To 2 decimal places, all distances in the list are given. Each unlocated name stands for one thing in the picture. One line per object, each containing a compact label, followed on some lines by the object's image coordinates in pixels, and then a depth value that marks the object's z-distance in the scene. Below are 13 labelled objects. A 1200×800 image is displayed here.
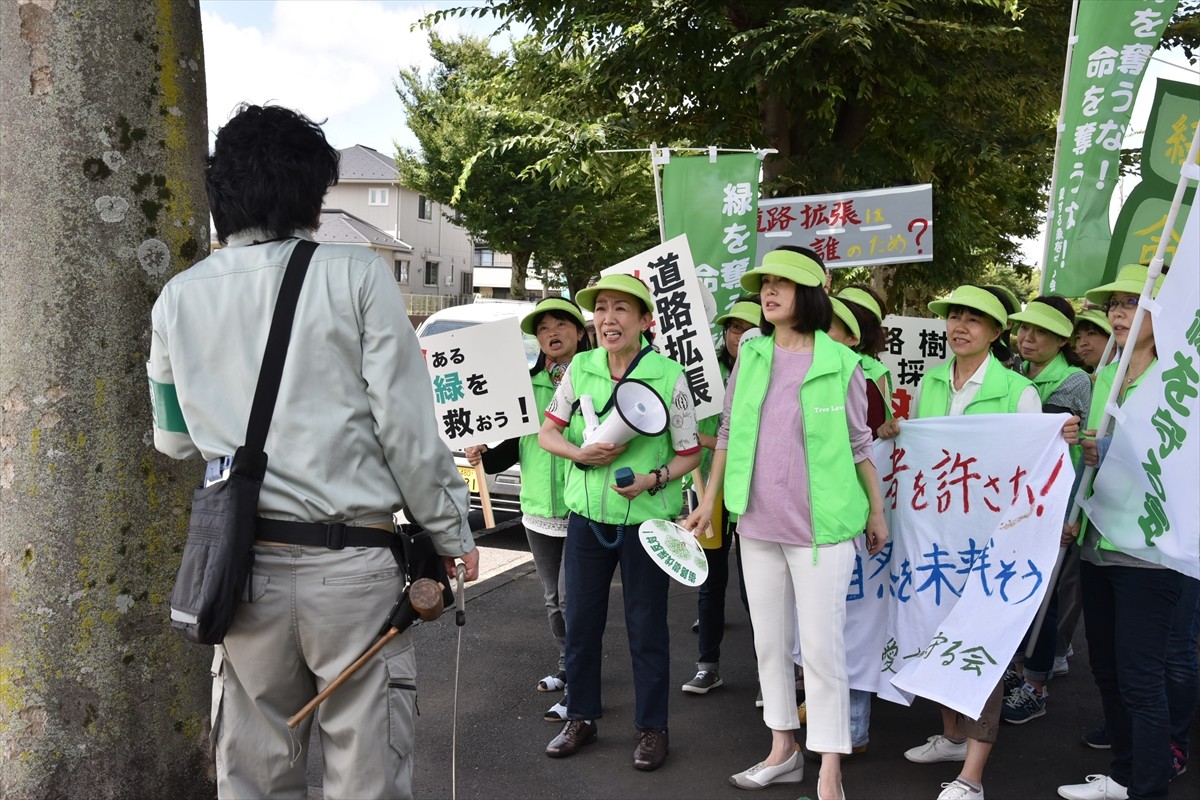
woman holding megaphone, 4.31
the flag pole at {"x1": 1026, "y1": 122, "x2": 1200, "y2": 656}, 3.67
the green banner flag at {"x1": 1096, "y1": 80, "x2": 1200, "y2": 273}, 5.38
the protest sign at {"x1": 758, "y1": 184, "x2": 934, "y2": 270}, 7.61
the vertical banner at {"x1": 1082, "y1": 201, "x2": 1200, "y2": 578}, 3.42
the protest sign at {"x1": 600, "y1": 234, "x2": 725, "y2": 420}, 5.19
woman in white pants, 3.89
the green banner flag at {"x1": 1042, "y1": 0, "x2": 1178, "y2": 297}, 5.43
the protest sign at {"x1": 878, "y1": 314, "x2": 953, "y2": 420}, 6.50
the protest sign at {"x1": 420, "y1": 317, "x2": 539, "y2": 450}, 5.11
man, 2.46
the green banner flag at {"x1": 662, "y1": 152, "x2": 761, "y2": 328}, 6.97
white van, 9.31
